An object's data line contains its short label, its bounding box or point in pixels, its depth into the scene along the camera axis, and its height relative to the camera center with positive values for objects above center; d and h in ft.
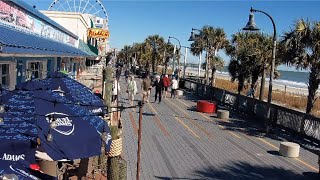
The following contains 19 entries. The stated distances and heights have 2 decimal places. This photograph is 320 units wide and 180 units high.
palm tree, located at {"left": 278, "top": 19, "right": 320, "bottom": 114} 45.33 +3.80
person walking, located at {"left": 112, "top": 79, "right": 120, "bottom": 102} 57.40 -4.19
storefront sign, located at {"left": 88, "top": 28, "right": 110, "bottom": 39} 112.35 +12.46
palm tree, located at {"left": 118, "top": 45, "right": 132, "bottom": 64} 299.76 +17.55
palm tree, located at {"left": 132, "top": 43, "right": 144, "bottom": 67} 230.63 +15.28
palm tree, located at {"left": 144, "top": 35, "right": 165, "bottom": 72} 183.82 +13.92
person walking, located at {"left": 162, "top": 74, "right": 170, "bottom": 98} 75.50 -3.47
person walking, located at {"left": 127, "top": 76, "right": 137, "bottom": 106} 62.58 -4.13
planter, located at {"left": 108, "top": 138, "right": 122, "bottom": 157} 26.16 -7.06
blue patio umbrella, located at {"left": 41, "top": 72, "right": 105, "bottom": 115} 23.59 -1.94
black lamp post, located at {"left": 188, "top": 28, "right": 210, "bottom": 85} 91.08 +10.04
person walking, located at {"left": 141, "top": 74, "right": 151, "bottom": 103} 62.38 -3.38
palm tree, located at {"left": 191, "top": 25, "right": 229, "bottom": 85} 114.70 +12.87
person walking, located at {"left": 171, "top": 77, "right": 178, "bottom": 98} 78.24 -4.48
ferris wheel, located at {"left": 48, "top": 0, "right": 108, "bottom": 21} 167.92 +33.73
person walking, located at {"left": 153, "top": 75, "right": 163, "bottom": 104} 67.90 -3.55
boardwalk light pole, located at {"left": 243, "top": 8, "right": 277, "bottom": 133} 46.64 +6.87
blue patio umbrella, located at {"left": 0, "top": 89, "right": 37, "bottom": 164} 13.95 -3.47
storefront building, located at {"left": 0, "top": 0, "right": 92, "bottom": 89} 25.27 +2.37
